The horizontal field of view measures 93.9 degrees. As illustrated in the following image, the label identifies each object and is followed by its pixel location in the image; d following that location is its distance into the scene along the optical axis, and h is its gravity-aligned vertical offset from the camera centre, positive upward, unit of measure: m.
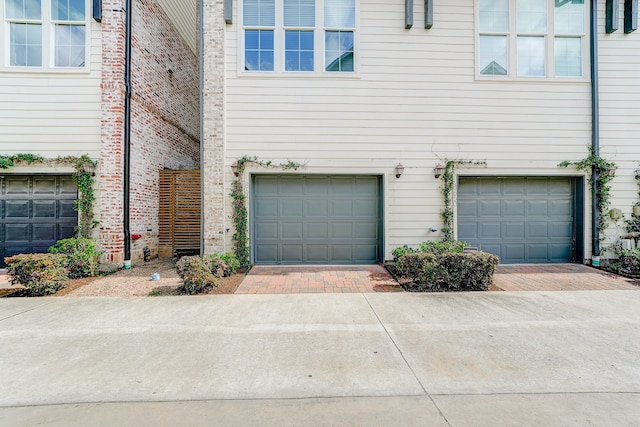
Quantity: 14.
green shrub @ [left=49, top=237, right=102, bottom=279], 5.90 -0.86
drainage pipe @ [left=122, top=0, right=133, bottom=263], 6.90 +1.88
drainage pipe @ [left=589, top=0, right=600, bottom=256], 7.04 +2.30
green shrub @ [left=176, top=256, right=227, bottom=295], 5.13 -1.10
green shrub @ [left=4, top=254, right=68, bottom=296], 4.93 -1.01
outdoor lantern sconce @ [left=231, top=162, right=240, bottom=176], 6.84 +1.03
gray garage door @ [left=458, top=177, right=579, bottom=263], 7.28 -0.11
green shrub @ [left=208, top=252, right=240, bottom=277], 6.06 -1.03
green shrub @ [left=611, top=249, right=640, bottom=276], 6.09 -1.03
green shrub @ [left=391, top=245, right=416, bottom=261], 6.16 -0.81
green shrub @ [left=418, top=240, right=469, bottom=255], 5.89 -0.69
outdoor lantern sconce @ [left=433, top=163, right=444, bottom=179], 6.93 +1.01
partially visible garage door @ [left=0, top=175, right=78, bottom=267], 6.71 +0.00
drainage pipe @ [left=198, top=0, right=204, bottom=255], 6.78 +2.60
